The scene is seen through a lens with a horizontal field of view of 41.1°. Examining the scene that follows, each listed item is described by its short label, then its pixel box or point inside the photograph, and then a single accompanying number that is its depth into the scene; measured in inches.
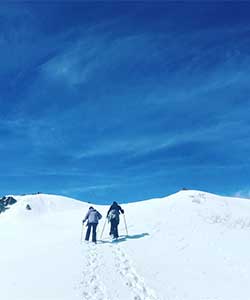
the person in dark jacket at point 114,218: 830.1
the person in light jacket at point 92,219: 798.4
